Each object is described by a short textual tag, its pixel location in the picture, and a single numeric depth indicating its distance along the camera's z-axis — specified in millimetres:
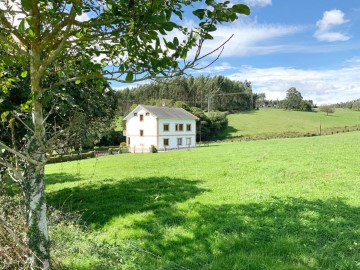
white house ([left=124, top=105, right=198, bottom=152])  57594
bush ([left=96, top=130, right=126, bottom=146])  62800
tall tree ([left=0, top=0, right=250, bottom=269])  3215
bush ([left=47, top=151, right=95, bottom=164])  37784
